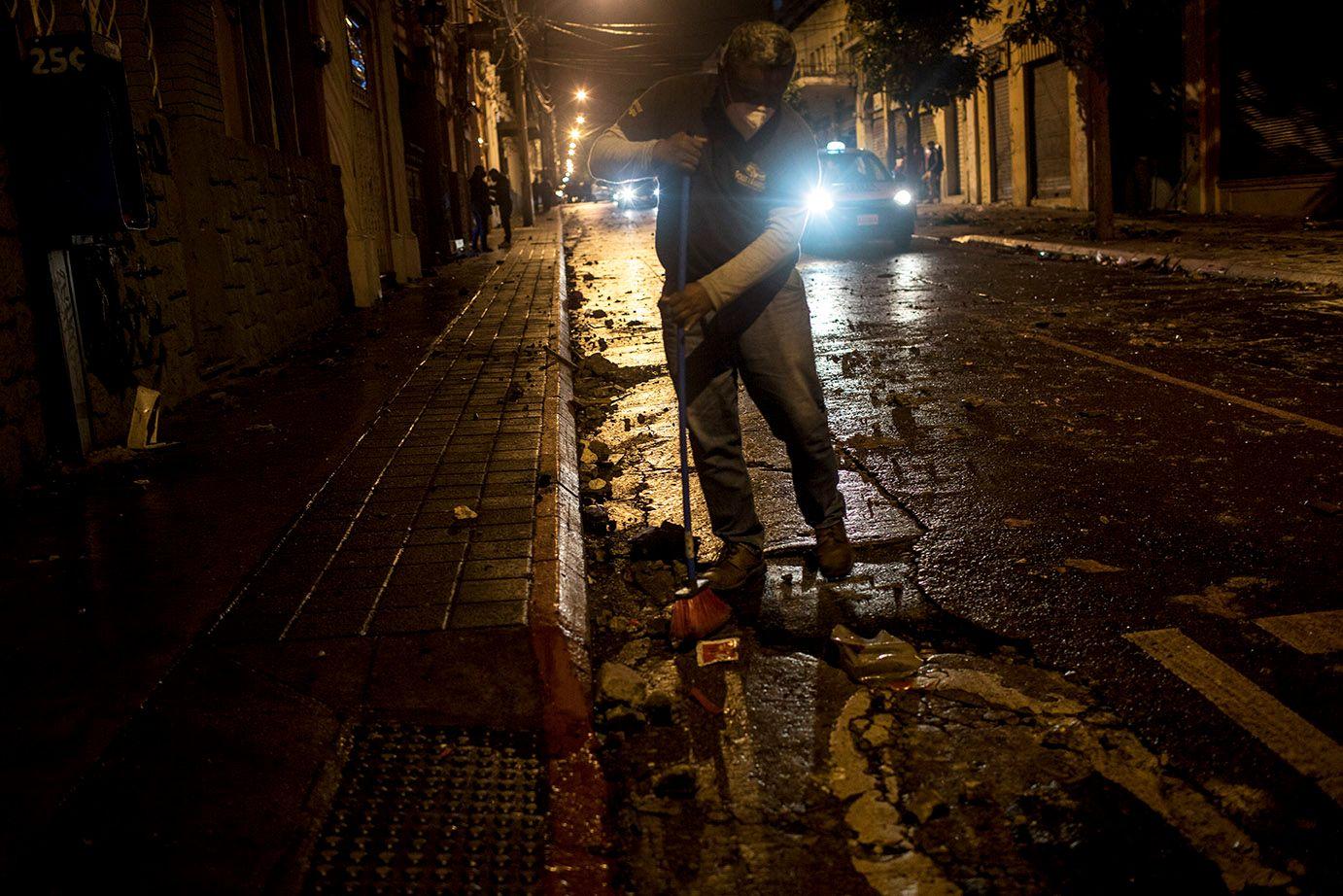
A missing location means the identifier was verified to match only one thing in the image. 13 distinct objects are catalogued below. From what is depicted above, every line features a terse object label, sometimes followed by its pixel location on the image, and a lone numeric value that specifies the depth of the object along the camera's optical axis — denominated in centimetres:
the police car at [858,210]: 1825
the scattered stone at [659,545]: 448
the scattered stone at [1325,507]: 448
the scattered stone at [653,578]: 417
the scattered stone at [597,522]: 490
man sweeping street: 364
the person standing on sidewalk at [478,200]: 2359
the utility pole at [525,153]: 3562
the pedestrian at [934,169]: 3750
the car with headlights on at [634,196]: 6007
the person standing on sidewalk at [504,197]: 2530
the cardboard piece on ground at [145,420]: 629
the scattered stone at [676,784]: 274
